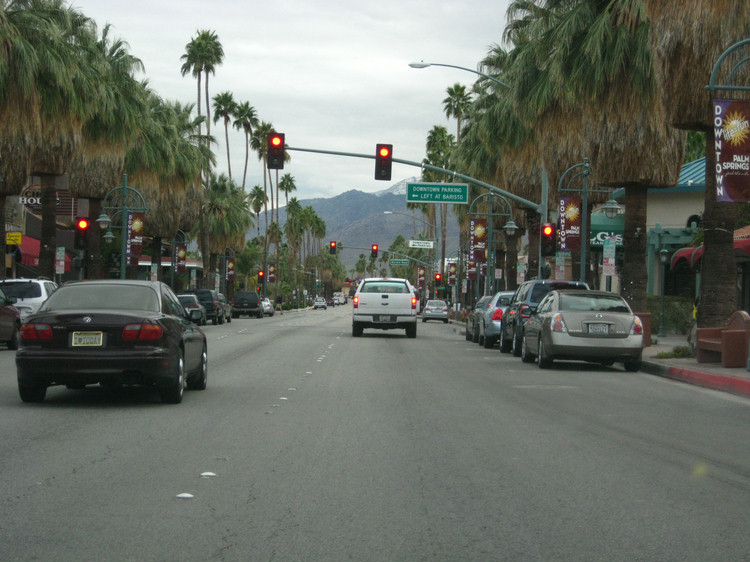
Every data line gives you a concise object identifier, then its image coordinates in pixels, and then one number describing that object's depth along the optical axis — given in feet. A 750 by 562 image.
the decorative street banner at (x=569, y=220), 106.93
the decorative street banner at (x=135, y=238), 147.23
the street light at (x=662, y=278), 113.95
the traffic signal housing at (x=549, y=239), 110.32
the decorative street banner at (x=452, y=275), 296.10
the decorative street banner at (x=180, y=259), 219.00
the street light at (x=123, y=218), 130.41
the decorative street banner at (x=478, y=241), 172.24
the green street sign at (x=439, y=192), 137.69
